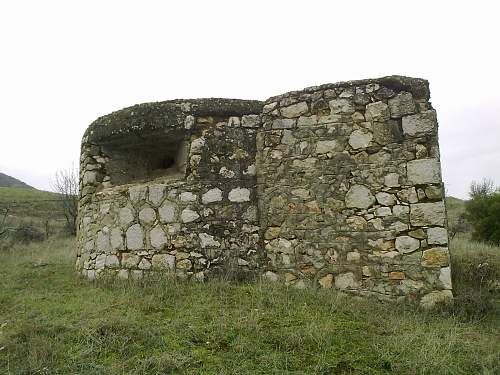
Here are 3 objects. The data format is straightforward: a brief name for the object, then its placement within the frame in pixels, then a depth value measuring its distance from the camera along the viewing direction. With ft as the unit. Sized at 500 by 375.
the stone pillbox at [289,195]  14.49
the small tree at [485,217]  38.42
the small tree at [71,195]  54.54
